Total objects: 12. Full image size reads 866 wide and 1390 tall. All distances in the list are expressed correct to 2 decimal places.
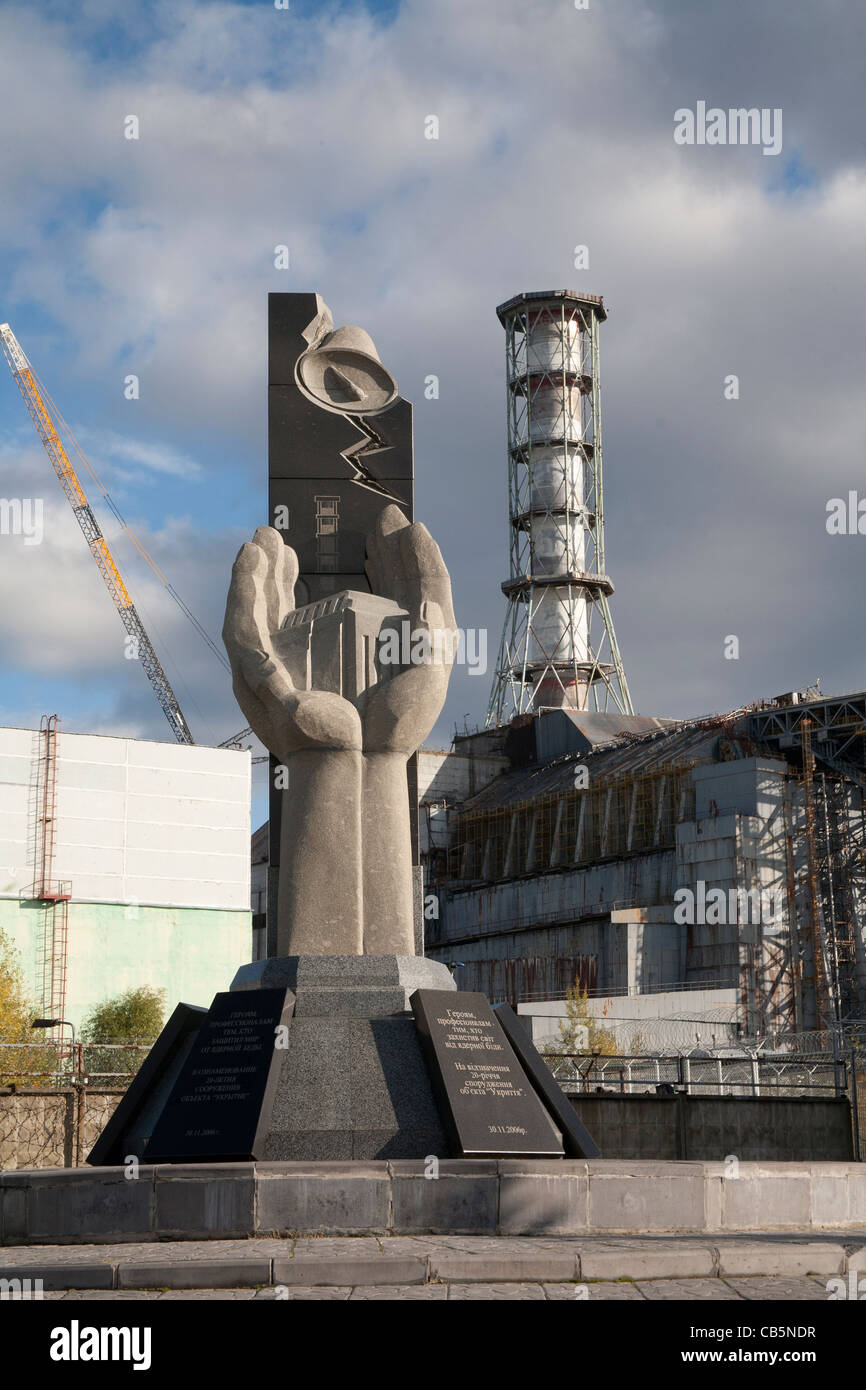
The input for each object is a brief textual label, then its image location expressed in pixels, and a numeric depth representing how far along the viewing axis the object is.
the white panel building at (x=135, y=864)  63.50
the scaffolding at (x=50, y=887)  62.97
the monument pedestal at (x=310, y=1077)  13.30
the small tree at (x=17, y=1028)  33.67
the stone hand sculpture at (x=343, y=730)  15.90
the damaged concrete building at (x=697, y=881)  63.00
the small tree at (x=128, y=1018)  58.53
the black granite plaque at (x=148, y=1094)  14.15
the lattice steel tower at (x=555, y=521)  95.31
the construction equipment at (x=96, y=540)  111.62
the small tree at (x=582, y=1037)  47.06
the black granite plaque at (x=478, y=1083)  13.26
